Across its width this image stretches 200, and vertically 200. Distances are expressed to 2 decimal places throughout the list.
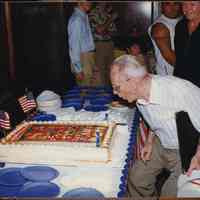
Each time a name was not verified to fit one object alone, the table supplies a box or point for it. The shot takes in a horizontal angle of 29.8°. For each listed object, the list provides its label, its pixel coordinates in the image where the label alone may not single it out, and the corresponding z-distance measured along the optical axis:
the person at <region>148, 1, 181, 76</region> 3.42
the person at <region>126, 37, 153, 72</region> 4.37
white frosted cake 2.14
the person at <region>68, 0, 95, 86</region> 4.72
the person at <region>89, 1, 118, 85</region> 6.80
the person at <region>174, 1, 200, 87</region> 2.92
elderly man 2.17
